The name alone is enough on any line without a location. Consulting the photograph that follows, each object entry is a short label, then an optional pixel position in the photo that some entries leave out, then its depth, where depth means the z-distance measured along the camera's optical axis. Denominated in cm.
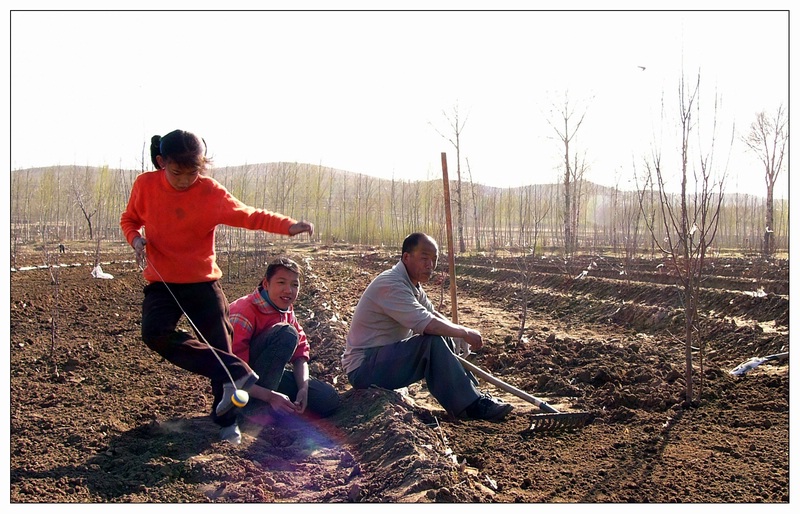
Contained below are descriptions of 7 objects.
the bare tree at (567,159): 1993
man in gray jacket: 377
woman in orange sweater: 314
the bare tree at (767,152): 1593
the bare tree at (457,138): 2230
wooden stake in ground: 560
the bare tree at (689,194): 405
